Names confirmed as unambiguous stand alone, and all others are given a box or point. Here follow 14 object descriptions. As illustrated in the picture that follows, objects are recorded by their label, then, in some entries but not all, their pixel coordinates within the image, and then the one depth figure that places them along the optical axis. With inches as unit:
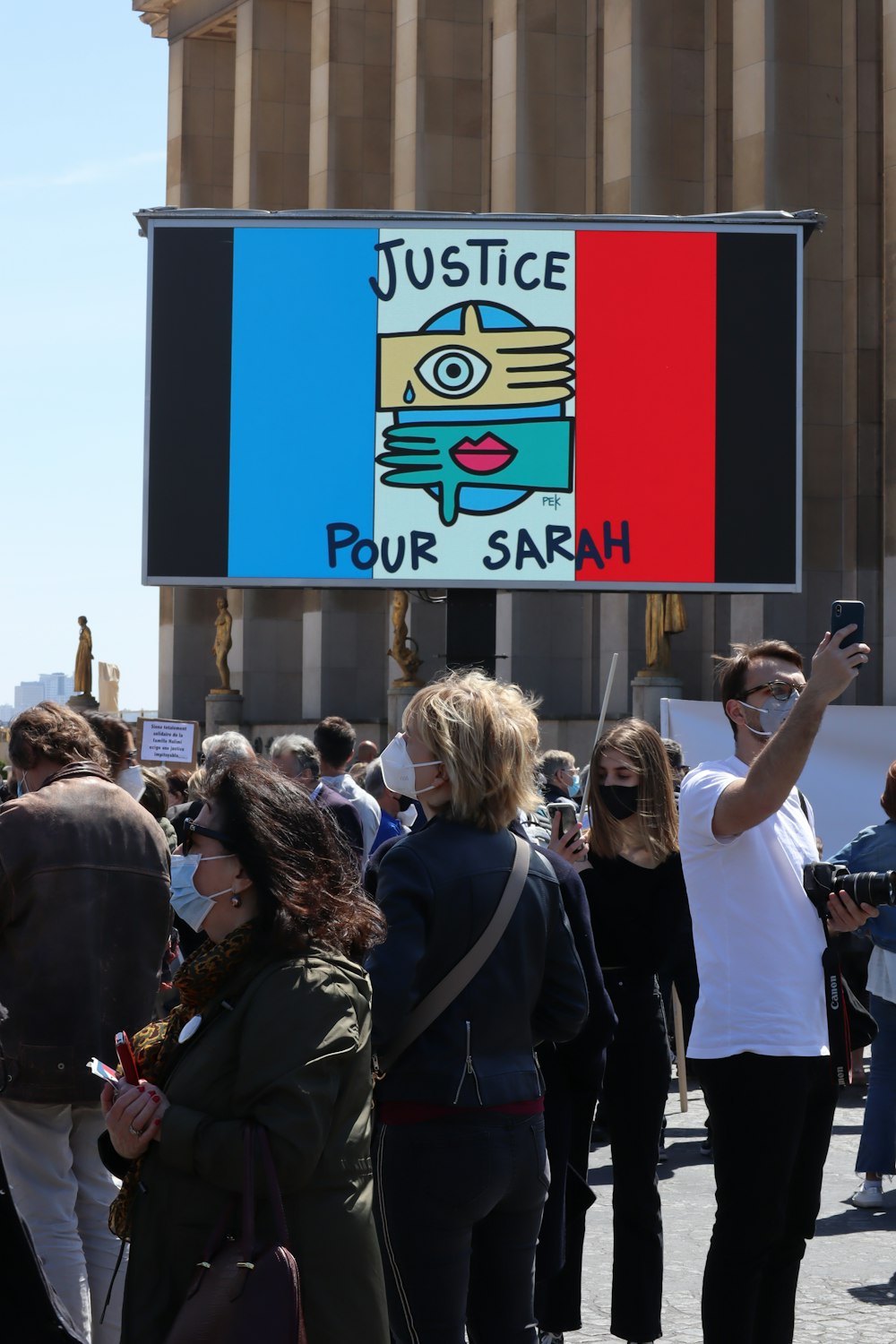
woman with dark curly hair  128.0
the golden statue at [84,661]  1529.3
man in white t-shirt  183.8
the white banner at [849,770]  530.9
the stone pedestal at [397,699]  1207.6
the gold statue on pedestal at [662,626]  1013.8
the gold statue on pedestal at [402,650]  1202.0
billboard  366.6
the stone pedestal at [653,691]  1010.1
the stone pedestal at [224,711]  1453.0
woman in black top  223.3
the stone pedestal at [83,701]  1499.8
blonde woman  155.1
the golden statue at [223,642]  1441.9
